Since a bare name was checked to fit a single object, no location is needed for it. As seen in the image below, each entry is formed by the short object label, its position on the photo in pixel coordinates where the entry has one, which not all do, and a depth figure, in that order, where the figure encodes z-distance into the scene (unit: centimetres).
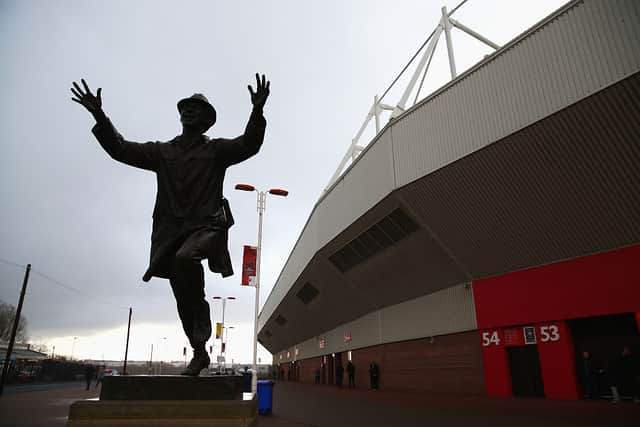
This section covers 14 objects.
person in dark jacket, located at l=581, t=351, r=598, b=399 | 1249
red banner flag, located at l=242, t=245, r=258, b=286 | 1714
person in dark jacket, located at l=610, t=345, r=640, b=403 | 1220
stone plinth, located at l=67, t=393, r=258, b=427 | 285
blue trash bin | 1222
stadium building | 1016
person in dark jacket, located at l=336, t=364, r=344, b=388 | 2662
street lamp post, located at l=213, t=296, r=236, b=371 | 4033
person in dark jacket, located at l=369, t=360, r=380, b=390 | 2150
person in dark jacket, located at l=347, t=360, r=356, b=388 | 2486
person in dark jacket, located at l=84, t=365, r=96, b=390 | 2732
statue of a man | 354
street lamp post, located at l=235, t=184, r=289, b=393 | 1561
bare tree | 5575
